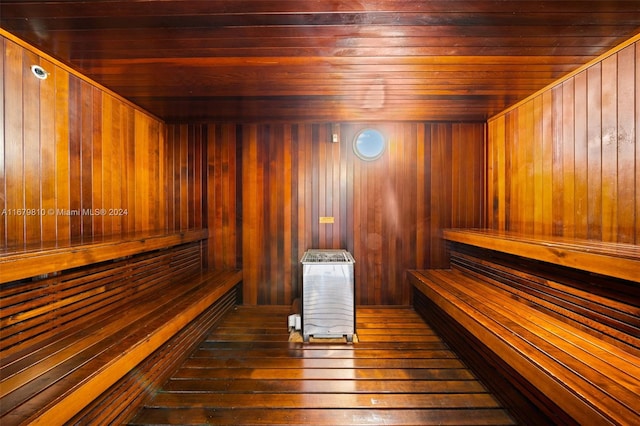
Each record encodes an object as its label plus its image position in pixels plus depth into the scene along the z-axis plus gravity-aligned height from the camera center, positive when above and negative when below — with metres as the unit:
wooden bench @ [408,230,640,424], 1.20 -0.75
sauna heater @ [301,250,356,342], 2.62 -0.85
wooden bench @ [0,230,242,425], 1.22 -0.73
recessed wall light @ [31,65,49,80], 1.91 +0.99
